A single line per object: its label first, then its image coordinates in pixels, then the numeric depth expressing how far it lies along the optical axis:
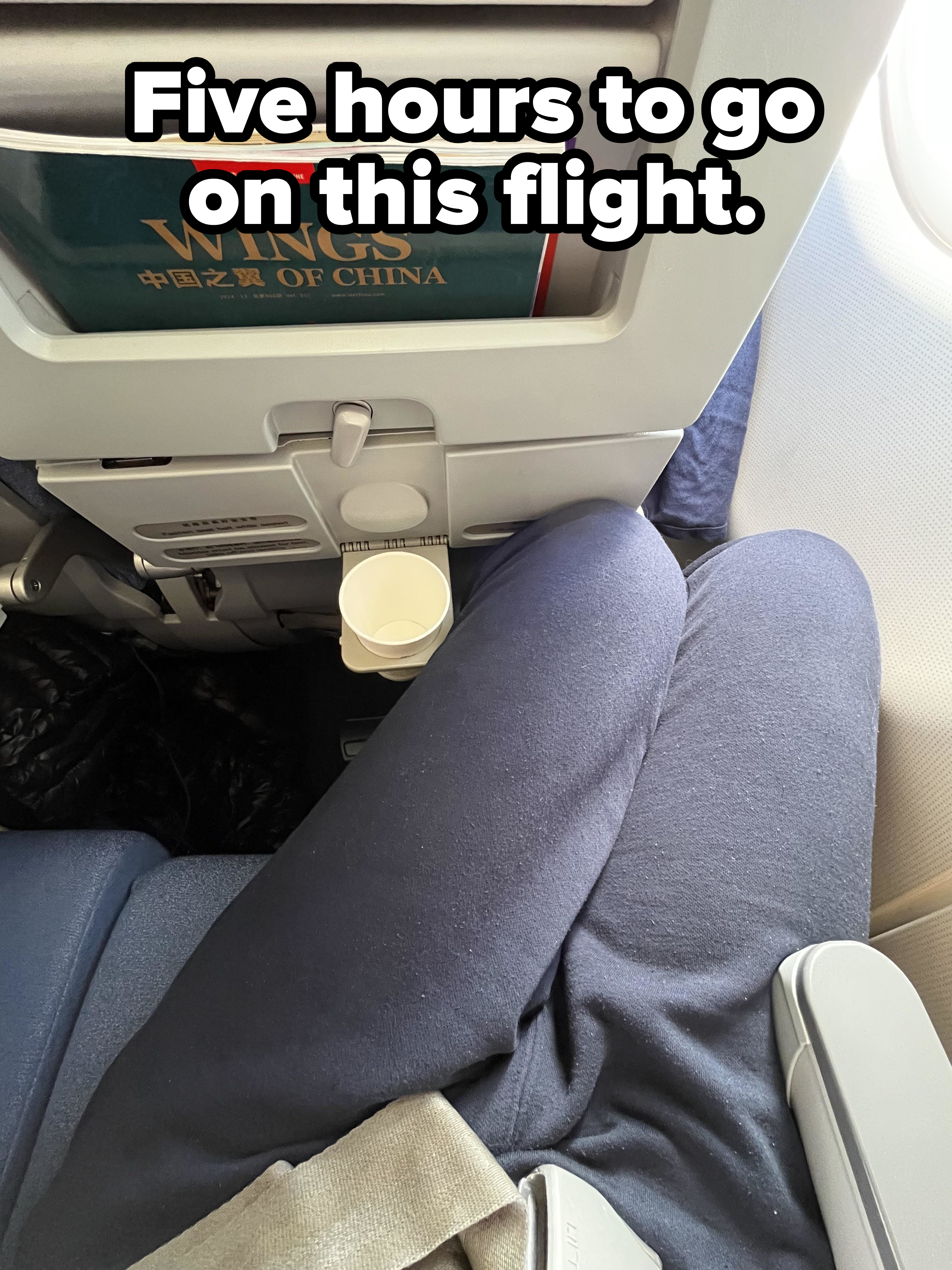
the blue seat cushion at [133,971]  0.59
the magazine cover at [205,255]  0.35
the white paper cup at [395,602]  0.69
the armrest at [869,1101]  0.42
